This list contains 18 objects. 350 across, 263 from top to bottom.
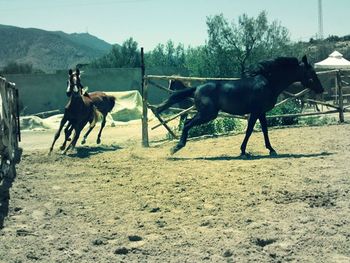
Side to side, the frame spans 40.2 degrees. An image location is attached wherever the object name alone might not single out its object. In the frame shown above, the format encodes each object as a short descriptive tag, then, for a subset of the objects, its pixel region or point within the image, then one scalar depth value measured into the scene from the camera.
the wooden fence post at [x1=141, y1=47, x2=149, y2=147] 12.20
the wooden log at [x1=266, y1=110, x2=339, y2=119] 13.70
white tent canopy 25.53
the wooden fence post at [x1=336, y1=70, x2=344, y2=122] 14.32
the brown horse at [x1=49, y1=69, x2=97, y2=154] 11.45
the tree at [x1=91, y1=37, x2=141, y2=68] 45.17
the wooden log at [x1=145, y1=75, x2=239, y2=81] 12.44
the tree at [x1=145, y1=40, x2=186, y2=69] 54.25
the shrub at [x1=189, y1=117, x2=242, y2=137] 13.30
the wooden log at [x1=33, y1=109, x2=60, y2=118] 25.75
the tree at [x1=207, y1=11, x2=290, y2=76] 37.25
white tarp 21.27
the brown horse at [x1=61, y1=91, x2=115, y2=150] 14.87
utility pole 49.93
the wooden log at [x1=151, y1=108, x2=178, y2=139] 12.54
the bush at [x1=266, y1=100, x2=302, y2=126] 14.33
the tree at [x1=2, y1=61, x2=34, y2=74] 44.11
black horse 9.89
